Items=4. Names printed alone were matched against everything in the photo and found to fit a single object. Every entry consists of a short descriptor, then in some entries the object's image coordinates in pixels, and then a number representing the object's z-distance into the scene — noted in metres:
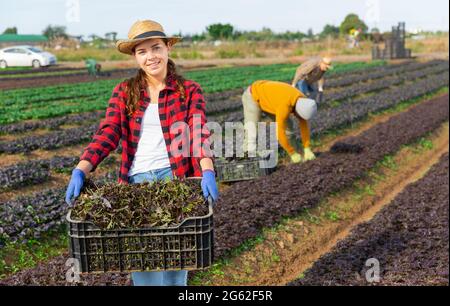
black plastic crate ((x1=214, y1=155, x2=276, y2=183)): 7.87
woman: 2.98
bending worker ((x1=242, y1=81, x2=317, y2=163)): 7.18
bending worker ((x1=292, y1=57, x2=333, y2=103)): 8.85
